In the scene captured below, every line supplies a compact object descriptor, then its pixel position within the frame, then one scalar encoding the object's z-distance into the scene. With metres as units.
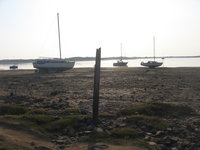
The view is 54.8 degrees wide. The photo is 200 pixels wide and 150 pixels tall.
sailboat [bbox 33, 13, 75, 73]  39.48
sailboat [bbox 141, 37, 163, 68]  50.50
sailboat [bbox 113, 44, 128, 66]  72.49
